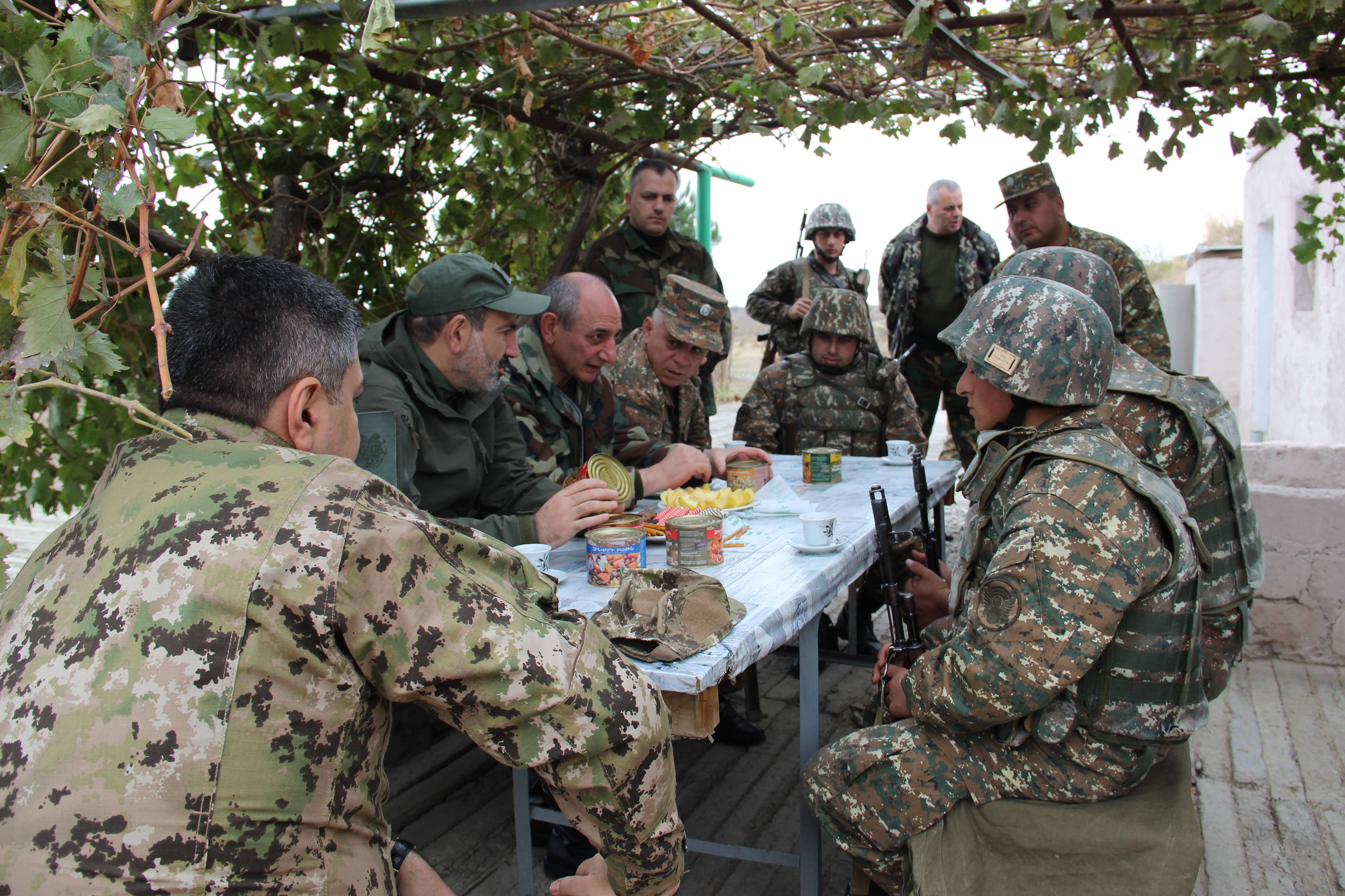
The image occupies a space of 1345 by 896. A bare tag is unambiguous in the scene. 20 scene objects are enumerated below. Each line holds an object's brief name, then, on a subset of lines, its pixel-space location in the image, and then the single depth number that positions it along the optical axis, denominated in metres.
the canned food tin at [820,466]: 3.82
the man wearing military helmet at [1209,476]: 2.71
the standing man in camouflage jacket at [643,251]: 5.38
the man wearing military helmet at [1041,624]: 1.88
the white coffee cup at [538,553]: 2.21
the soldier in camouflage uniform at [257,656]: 1.06
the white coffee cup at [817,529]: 2.58
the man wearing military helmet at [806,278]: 6.45
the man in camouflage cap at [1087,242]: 4.24
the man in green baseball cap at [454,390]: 2.56
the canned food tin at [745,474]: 3.36
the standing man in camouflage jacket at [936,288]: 6.13
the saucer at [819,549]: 2.58
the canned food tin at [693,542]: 2.43
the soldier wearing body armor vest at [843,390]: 4.91
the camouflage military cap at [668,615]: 1.87
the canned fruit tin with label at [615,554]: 2.25
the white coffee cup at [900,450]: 4.26
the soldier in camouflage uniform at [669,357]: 4.12
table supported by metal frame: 1.86
